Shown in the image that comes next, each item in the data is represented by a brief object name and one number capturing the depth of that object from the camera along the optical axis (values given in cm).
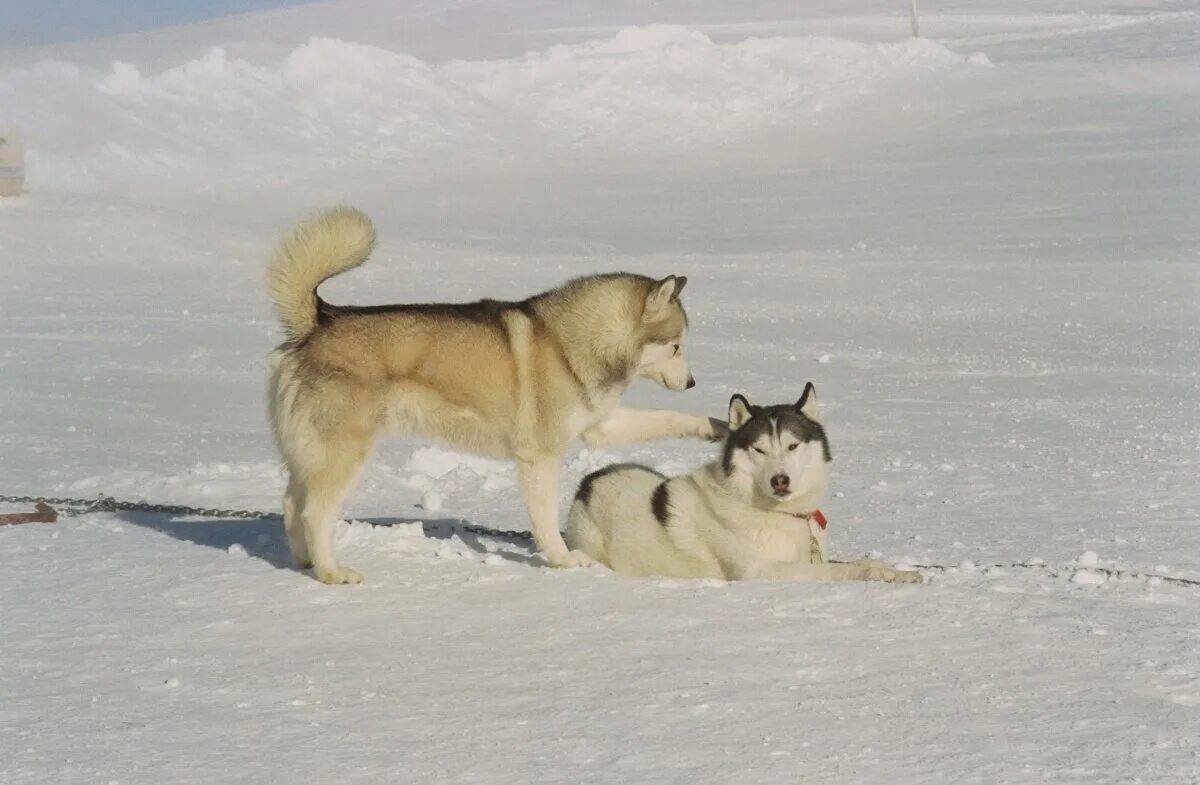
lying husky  1111
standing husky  1126
